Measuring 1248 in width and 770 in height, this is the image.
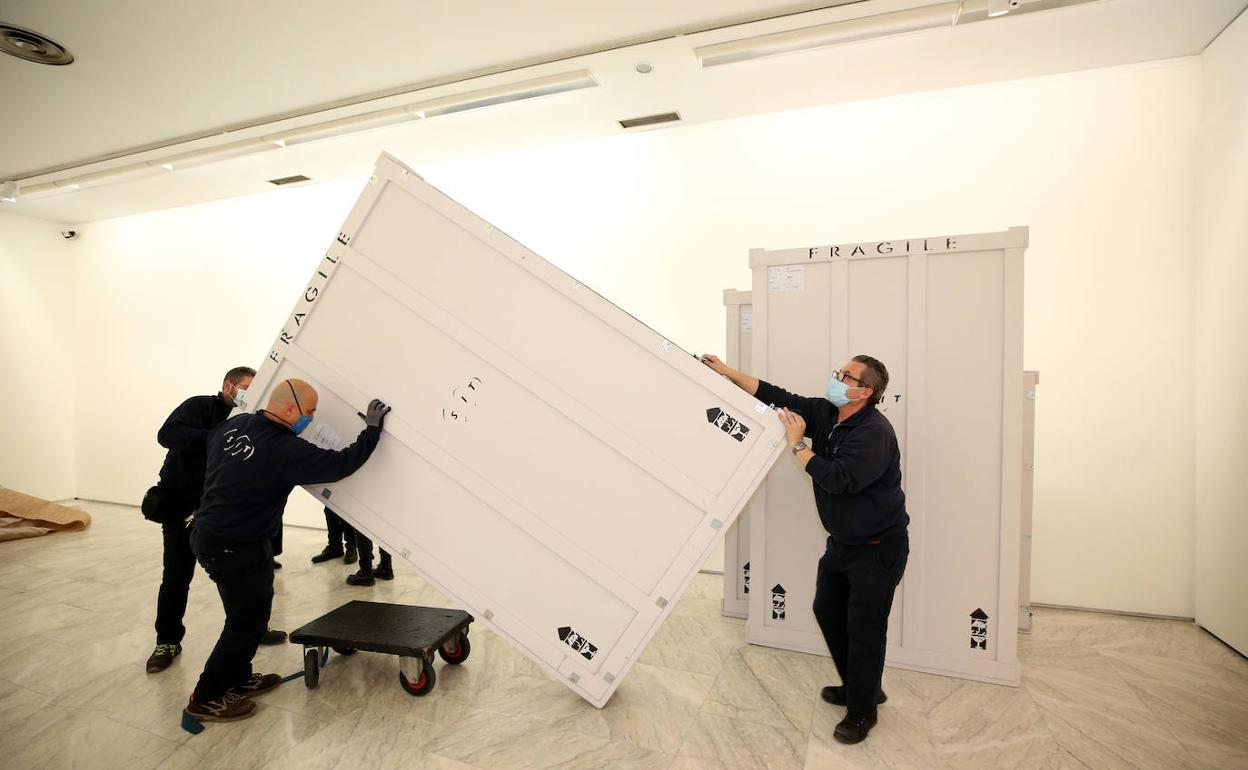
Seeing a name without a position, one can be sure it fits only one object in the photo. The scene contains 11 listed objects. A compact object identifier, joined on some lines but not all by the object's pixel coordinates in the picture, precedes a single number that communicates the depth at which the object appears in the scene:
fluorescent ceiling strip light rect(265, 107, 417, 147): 5.07
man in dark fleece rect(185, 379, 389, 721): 2.84
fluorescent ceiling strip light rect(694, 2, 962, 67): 3.65
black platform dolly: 3.17
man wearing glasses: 2.70
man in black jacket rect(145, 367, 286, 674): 3.51
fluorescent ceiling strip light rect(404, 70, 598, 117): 4.48
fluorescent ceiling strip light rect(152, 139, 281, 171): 5.60
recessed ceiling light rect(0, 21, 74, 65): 3.85
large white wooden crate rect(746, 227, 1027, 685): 3.30
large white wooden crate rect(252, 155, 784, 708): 2.80
